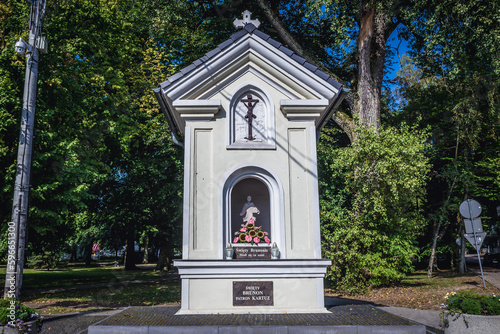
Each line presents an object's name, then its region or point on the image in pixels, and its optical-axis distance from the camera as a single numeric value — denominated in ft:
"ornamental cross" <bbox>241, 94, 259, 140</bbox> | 33.17
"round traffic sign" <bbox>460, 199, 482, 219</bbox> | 43.93
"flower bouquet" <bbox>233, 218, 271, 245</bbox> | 31.58
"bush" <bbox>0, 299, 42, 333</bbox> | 21.88
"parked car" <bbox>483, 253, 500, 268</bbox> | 111.79
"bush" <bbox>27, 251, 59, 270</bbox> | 115.65
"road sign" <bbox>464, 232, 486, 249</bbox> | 45.26
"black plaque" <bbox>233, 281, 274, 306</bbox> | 29.60
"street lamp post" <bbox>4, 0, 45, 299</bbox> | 26.81
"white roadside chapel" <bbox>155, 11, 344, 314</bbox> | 29.81
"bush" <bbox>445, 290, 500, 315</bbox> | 26.68
